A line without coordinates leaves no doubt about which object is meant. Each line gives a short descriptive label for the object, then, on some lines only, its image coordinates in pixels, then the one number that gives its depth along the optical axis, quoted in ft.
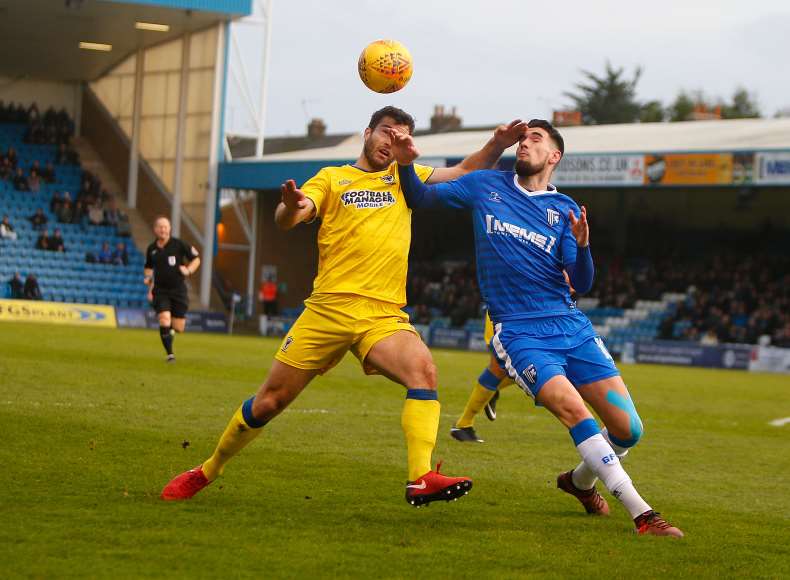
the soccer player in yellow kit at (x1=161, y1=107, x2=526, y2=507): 22.85
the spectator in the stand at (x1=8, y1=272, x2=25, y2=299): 124.06
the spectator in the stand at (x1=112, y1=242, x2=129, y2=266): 140.36
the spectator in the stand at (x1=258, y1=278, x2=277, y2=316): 149.79
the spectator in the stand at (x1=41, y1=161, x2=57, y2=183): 148.77
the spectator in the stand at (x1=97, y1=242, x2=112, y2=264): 139.03
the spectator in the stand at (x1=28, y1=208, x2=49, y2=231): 139.95
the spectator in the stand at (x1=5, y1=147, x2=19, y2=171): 147.74
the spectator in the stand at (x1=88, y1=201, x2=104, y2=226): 145.48
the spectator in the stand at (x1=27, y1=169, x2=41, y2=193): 145.59
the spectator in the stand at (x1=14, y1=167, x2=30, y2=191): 144.97
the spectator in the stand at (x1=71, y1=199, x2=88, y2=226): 144.56
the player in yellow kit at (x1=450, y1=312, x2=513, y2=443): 37.60
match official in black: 64.08
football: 25.45
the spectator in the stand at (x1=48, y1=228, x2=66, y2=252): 136.77
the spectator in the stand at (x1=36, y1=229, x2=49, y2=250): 136.05
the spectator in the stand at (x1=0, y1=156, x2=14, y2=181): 145.28
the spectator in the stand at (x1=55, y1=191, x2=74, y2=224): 143.23
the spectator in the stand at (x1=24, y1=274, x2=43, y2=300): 124.36
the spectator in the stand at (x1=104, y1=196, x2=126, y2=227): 147.02
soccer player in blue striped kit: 22.53
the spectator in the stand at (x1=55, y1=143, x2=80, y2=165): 154.40
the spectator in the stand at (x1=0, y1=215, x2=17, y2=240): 133.08
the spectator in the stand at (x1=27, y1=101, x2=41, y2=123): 158.92
